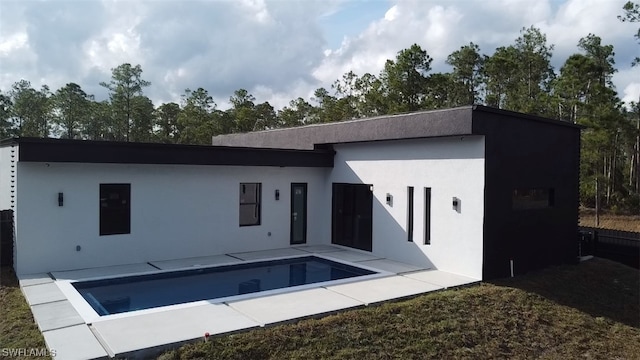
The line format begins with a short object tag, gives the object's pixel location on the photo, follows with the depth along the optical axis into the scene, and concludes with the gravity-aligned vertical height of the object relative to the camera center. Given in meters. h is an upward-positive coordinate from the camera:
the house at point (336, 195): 9.57 -0.37
